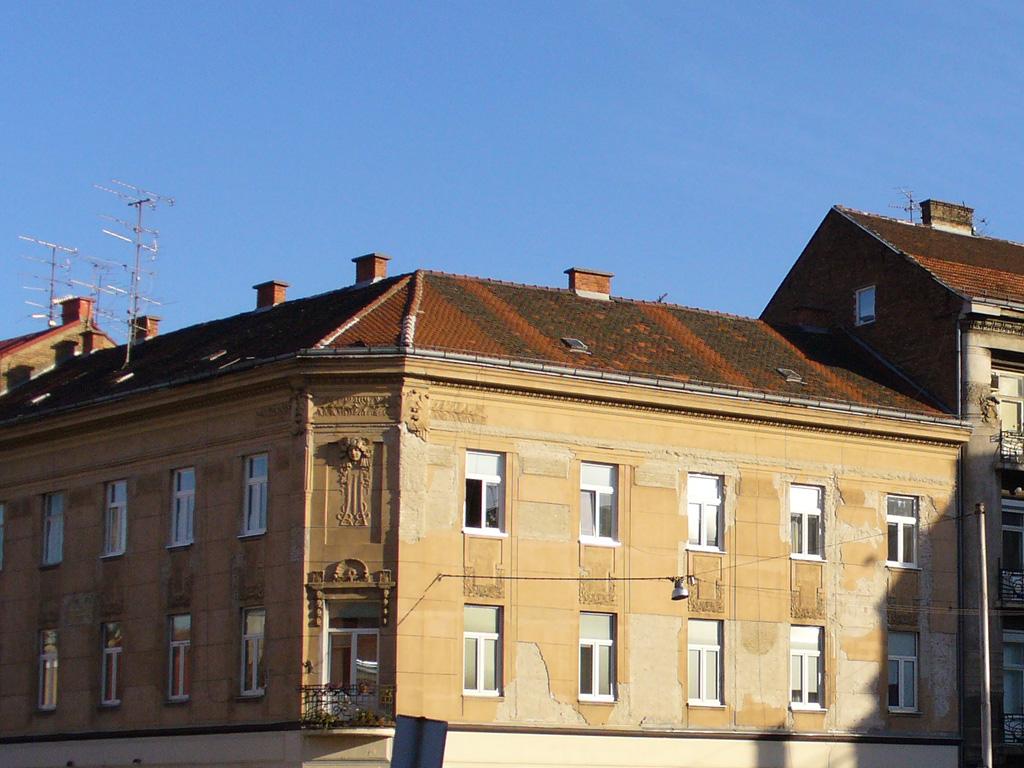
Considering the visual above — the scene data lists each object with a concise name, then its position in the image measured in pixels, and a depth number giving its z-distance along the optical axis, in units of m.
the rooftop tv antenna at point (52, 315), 55.16
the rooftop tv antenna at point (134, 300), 47.75
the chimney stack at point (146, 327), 52.28
